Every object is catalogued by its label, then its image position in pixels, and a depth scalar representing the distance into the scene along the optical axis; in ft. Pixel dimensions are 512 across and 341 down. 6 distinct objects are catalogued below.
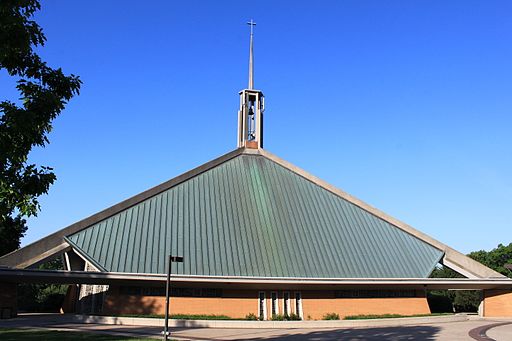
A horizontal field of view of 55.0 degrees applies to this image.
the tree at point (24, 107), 32.55
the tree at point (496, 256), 215.92
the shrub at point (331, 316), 85.19
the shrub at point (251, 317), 81.87
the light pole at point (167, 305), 48.01
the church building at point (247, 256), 82.43
